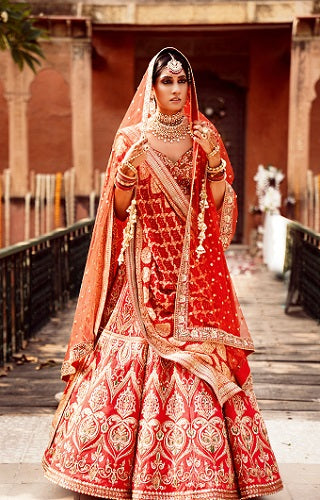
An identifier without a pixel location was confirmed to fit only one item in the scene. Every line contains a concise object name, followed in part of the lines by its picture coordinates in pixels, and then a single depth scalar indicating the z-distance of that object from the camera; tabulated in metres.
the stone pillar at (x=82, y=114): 12.62
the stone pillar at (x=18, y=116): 12.84
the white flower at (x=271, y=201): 13.00
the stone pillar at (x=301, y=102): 12.42
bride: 3.65
